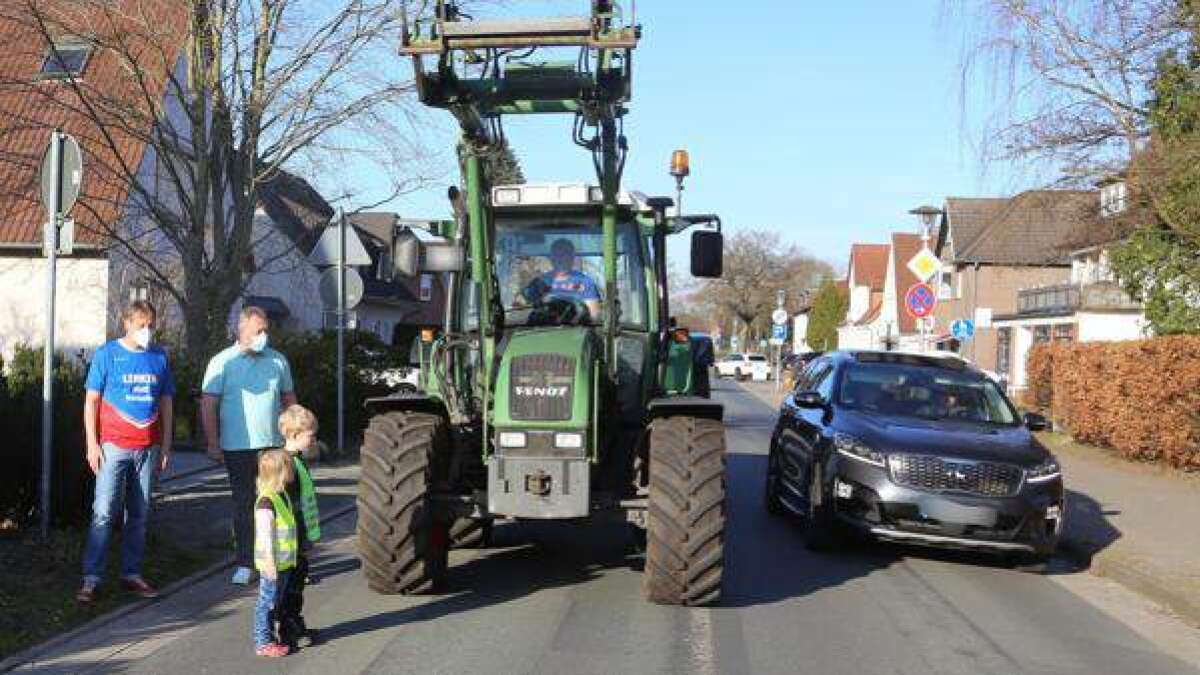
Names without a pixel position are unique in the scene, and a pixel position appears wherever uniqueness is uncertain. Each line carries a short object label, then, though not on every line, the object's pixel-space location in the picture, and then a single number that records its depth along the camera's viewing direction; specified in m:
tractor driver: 8.45
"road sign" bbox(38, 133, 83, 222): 8.17
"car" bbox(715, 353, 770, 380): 63.88
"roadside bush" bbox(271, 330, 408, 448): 17.09
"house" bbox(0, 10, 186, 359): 15.69
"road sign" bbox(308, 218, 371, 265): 15.08
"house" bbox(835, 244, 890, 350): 75.94
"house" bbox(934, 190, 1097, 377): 50.88
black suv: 8.93
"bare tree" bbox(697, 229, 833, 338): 91.44
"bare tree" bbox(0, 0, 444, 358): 15.62
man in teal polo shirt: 7.51
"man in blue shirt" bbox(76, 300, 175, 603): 6.95
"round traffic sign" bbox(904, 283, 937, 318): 18.38
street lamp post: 26.66
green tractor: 7.04
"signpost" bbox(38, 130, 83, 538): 7.87
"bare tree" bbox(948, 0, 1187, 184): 16.16
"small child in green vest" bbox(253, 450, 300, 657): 5.91
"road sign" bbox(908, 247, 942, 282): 18.23
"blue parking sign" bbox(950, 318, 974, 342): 31.34
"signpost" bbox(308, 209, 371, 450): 15.09
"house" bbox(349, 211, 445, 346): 43.94
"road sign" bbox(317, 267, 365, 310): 15.22
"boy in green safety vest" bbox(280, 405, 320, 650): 6.15
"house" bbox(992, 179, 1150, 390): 38.38
